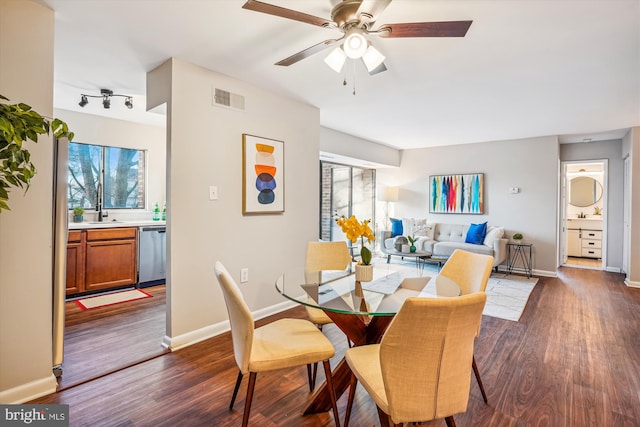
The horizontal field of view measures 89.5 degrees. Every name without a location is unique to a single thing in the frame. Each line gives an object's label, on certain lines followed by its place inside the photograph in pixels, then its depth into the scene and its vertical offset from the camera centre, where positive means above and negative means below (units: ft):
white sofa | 17.69 -1.60
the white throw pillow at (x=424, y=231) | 20.94 -1.14
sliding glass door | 20.35 +1.25
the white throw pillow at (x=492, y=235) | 17.95 -1.17
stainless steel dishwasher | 14.42 -2.04
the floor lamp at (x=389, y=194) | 23.22 +1.37
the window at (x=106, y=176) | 14.39 +1.58
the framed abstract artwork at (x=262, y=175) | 10.41 +1.23
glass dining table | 5.50 -1.60
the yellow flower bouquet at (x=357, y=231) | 7.00 -0.40
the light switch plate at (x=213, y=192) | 9.49 +0.56
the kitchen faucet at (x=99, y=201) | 14.90 +0.40
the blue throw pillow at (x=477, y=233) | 18.75 -1.13
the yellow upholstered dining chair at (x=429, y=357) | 3.72 -1.77
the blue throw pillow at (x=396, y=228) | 21.77 -1.00
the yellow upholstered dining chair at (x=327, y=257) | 9.23 -1.29
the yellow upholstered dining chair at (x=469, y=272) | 6.72 -1.34
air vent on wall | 9.59 +3.43
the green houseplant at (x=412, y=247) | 17.30 -1.85
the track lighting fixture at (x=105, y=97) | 11.16 +4.03
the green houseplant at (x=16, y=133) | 4.38 +1.06
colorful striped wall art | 20.44 +1.34
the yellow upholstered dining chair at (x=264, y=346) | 5.01 -2.32
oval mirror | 23.44 +1.79
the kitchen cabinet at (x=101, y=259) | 12.61 -2.03
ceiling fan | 5.18 +3.24
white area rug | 9.15 -3.51
